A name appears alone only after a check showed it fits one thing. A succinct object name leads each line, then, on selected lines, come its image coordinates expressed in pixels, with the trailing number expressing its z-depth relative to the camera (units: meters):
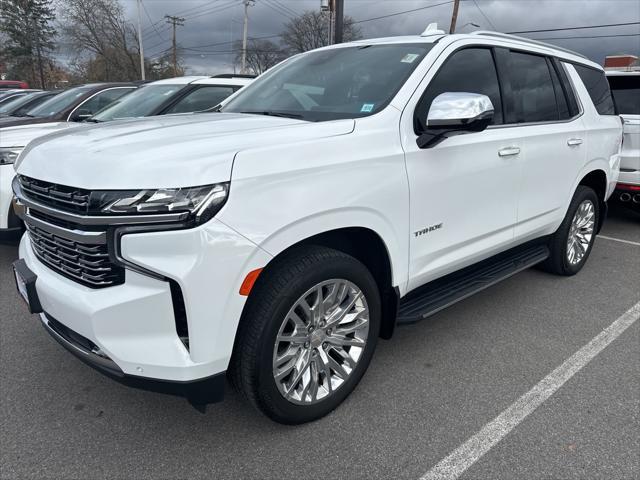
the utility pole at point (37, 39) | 40.84
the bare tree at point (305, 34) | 44.53
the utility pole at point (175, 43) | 50.83
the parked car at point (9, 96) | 13.89
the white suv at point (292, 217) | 1.90
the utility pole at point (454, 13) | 25.41
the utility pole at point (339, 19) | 13.00
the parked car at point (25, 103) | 9.74
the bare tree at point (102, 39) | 40.69
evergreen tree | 40.38
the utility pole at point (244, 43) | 35.93
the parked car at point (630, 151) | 6.13
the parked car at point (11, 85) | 28.41
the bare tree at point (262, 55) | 47.53
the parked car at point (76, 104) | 6.41
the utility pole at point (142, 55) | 36.91
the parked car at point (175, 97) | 5.79
